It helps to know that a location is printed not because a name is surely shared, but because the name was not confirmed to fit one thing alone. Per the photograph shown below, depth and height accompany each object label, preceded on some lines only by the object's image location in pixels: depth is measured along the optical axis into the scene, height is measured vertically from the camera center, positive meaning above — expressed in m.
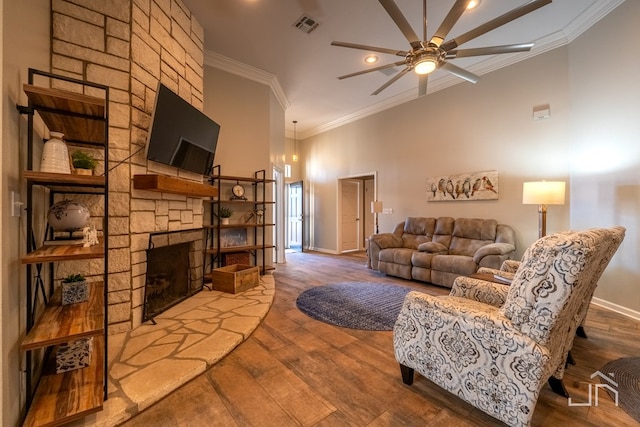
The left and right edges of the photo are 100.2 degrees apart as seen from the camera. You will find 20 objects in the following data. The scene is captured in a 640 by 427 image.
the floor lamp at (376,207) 5.71 +0.11
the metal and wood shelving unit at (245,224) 4.04 -0.19
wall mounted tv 2.40 +0.80
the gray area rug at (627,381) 1.58 -1.14
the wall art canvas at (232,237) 4.32 -0.41
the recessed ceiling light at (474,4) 2.95 +2.32
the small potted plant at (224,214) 4.10 -0.02
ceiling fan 2.05 +1.51
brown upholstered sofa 3.65 -0.57
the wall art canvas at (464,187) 4.32 +0.43
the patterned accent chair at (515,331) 1.19 -0.63
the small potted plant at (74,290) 1.63 -0.47
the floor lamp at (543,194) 3.12 +0.21
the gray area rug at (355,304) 2.77 -1.12
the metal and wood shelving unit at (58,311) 1.29 -0.56
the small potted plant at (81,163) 1.59 +0.30
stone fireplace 2.12 +1.08
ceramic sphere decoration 1.52 -0.02
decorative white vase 1.43 +0.31
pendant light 7.85 +2.11
